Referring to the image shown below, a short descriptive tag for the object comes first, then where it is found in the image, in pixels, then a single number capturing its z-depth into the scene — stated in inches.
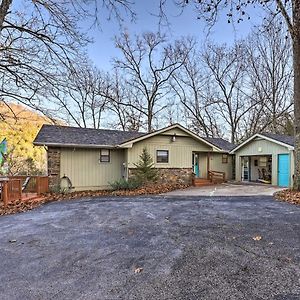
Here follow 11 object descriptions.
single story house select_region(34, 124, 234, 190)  543.2
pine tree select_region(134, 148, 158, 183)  560.1
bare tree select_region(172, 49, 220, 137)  1052.5
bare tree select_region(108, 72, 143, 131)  1032.2
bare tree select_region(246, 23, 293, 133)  907.1
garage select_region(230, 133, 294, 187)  602.9
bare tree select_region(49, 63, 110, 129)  958.4
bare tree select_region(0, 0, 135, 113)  348.5
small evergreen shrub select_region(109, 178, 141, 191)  533.3
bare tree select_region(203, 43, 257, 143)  987.9
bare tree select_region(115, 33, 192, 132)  986.1
